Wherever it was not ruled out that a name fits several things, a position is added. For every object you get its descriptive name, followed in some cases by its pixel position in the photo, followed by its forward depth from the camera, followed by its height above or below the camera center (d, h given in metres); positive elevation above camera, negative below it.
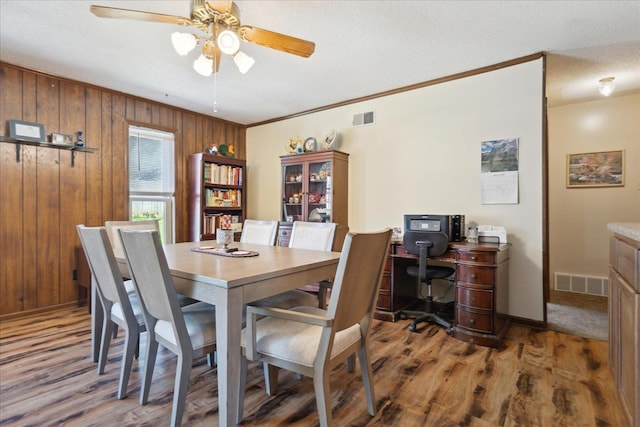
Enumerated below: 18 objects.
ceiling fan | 1.73 +1.05
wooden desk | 2.52 -0.62
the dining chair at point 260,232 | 2.80 -0.17
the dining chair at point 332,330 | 1.32 -0.55
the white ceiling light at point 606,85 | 3.30 +1.33
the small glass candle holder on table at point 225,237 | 2.22 -0.16
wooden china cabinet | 3.88 +0.31
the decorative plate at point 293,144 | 4.34 +0.94
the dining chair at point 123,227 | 2.30 -0.11
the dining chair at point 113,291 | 1.73 -0.43
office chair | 2.72 -0.36
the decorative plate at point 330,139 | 4.06 +0.94
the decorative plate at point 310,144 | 4.25 +0.91
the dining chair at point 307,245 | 2.17 -0.25
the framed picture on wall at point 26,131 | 3.00 +0.78
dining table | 1.33 -0.32
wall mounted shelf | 3.04 +0.68
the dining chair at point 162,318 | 1.42 -0.50
